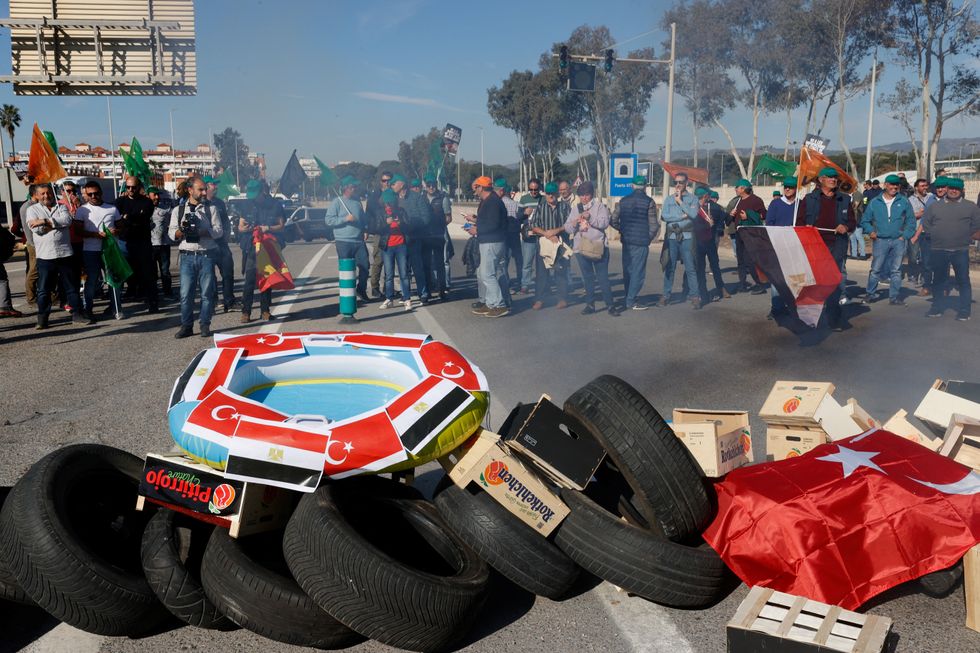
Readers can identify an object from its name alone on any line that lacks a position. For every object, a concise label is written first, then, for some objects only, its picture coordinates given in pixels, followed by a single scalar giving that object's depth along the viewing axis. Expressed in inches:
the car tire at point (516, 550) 151.3
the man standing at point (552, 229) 550.9
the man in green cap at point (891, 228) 532.4
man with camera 417.7
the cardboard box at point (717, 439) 188.2
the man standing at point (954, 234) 477.7
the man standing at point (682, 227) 537.0
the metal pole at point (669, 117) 1413.6
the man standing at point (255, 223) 478.9
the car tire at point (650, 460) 156.9
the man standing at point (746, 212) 618.0
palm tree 3051.2
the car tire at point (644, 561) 149.4
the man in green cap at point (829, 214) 437.4
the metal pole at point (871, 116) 1699.1
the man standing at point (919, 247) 591.5
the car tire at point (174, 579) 140.7
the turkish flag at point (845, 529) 148.7
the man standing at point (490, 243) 488.4
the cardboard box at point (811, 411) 203.0
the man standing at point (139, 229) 521.3
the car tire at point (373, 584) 132.6
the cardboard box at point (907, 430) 199.9
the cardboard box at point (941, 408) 207.6
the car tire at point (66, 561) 136.6
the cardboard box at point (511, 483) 155.7
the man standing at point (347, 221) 521.7
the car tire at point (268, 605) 136.7
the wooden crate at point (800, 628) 122.5
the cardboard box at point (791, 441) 203.8
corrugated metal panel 669.9
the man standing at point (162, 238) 573.6
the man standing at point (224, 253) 437.1
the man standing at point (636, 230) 511.5
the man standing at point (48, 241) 452.1
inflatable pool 156.8
